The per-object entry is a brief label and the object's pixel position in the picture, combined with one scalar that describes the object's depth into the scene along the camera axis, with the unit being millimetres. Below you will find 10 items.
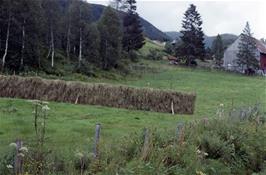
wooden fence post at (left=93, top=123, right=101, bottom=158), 10638
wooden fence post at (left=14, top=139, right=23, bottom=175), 8781
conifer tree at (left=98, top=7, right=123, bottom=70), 62188
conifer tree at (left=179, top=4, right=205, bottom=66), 80631
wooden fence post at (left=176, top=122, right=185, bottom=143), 13078
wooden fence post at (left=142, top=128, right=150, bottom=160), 11109
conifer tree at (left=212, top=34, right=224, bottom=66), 95750
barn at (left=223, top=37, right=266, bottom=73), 83538
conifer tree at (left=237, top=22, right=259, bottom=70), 76500
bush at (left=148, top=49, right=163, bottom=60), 85075
